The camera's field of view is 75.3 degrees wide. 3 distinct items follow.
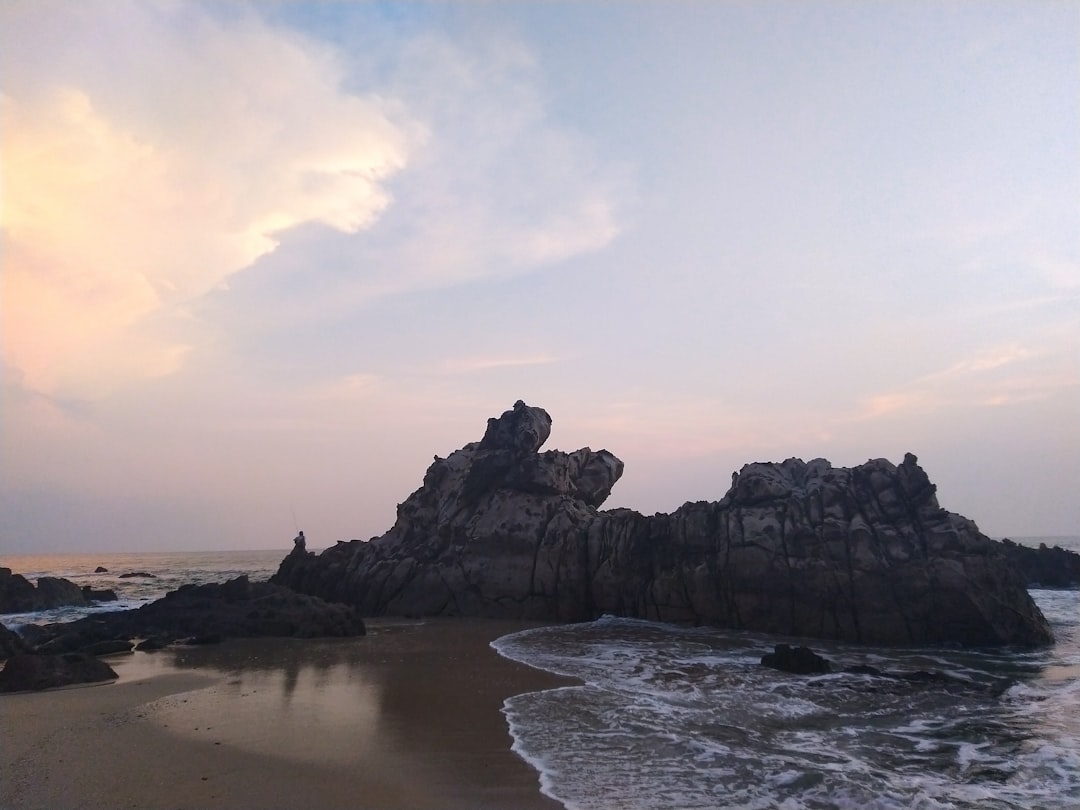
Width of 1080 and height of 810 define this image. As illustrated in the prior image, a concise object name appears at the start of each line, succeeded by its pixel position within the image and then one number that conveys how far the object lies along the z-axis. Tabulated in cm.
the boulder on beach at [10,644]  2206
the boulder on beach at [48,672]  1736
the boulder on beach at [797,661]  1947
